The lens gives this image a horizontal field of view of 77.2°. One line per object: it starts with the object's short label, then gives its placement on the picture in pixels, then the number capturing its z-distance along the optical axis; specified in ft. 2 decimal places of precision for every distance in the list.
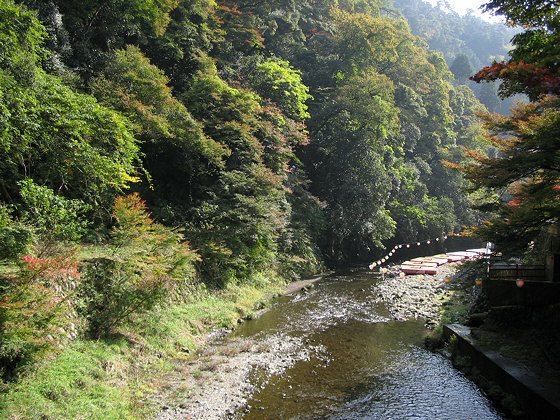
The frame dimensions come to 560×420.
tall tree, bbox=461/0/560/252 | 20.30
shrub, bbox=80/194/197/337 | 27.27
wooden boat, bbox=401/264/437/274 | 75.80
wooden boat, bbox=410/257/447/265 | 84.79
